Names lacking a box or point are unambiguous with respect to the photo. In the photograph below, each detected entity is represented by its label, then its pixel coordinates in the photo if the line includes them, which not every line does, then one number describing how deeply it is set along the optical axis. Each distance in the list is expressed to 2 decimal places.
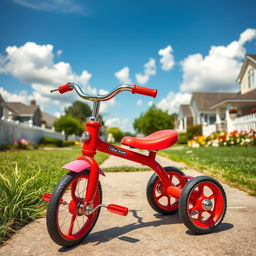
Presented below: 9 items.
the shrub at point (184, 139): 28.38
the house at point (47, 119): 65.14
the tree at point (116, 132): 82.56
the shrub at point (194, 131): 26.91
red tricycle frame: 2.22
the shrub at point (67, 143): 30.21
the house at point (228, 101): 20.18
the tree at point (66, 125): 39.94
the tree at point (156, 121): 45.38
